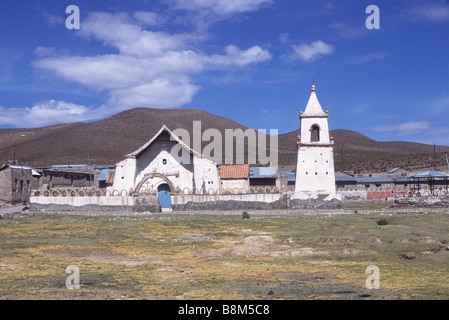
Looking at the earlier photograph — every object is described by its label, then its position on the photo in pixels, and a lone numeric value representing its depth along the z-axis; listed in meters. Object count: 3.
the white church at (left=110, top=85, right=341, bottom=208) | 40.66
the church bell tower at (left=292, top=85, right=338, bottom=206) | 41.12
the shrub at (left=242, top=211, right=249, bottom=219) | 28.89
